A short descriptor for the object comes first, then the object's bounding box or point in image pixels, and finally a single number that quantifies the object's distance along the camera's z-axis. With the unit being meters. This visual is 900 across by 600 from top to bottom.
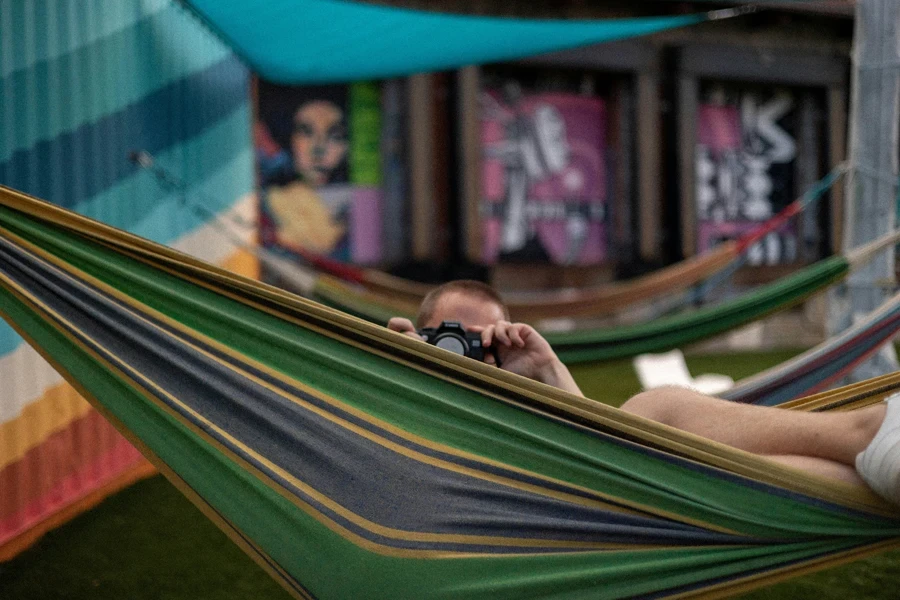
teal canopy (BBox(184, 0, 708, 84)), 2.53
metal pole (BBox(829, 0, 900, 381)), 2.42
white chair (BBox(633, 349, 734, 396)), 3.80
